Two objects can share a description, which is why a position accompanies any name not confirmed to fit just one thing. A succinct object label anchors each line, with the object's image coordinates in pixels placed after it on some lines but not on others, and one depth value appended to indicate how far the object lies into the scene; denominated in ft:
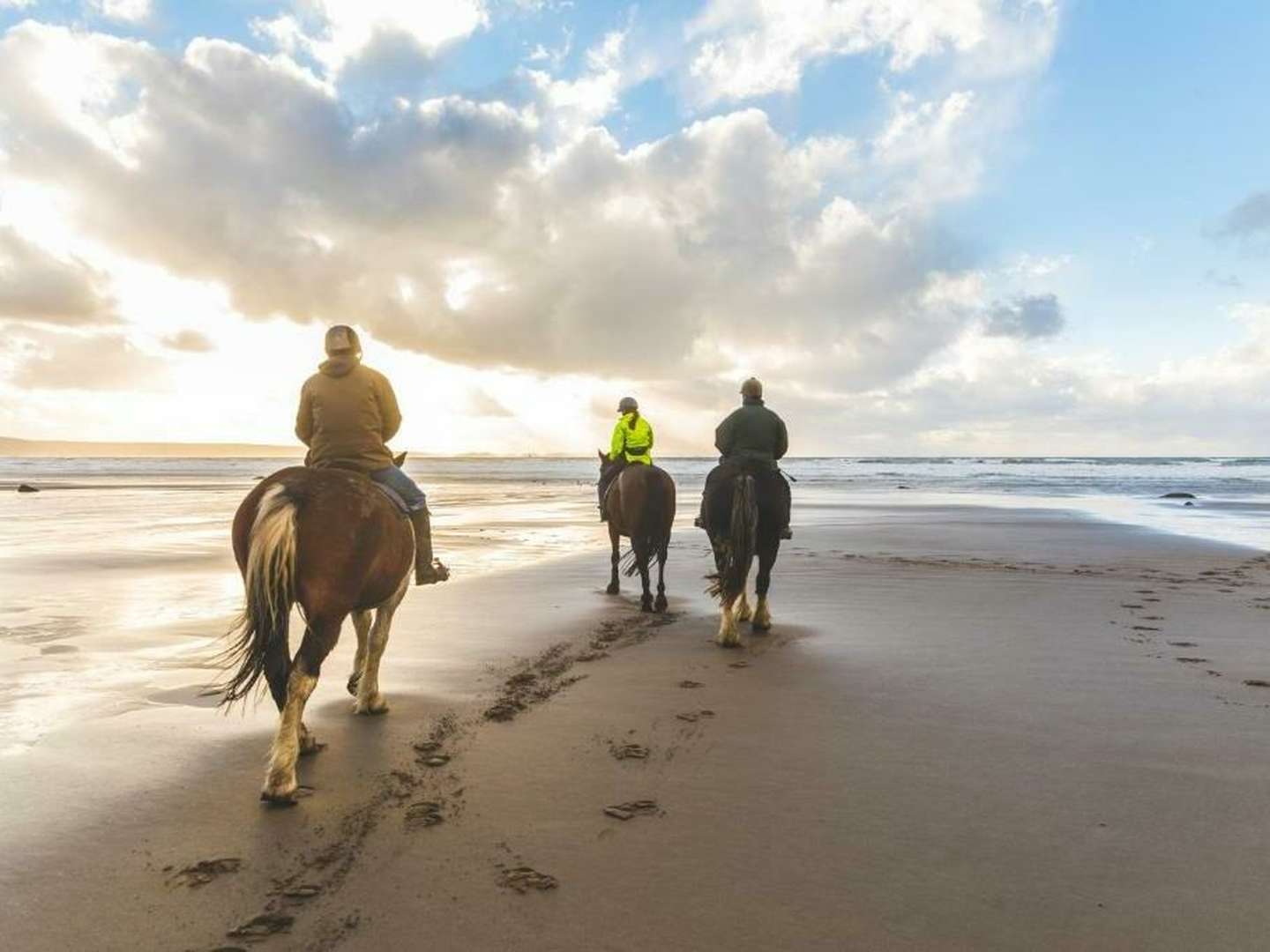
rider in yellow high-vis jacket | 36.04
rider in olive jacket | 17.52
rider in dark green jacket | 27.58
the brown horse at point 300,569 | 13.71
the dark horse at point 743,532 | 26.35
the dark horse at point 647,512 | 33.32
